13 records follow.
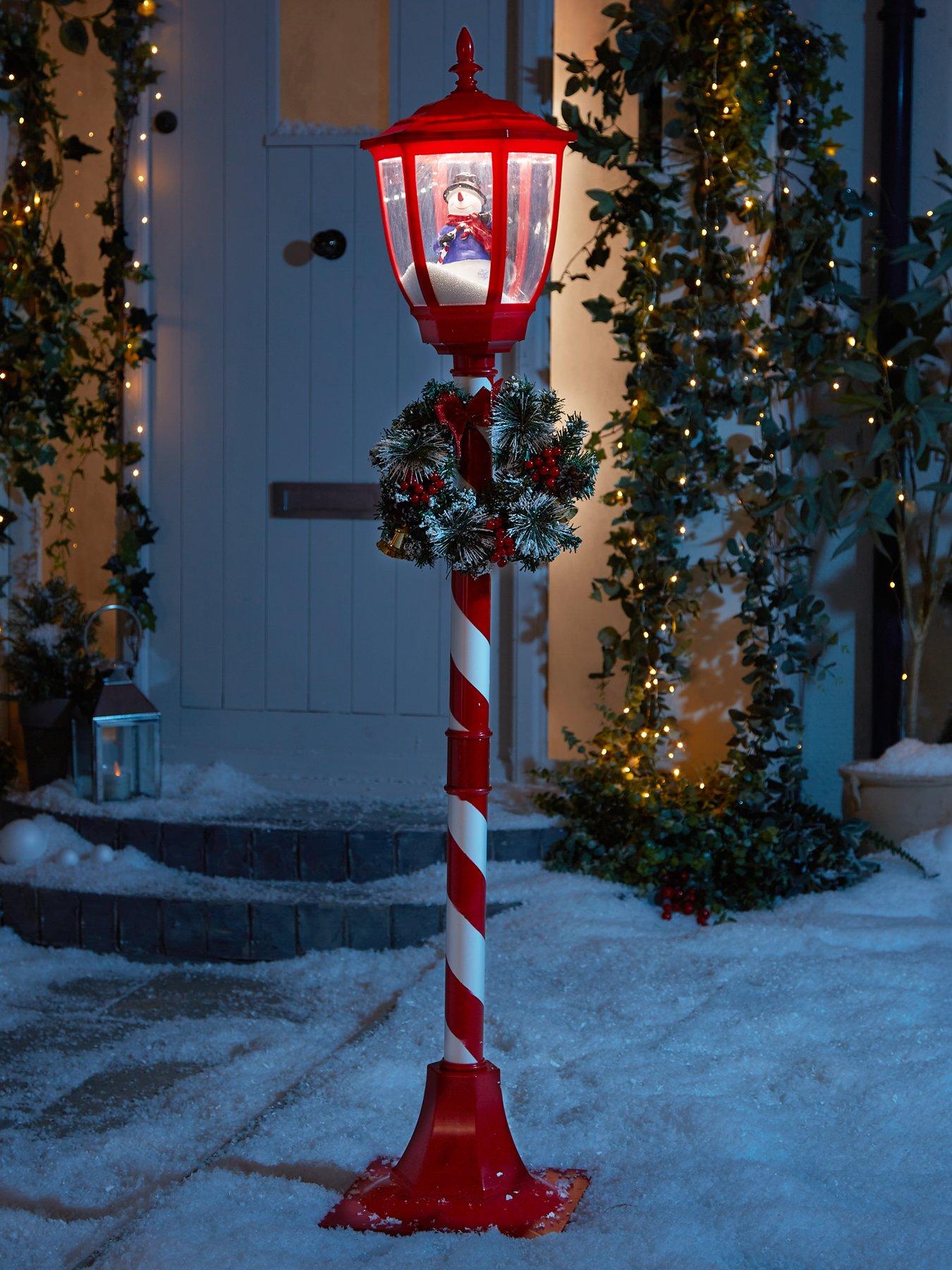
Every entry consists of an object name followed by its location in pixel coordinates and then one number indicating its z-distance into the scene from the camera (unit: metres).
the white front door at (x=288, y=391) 5.21
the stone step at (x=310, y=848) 4.55
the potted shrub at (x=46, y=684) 5.07
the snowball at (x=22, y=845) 4.58
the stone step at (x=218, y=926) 4.22
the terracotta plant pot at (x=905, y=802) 4.71
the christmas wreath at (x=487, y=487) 2.57
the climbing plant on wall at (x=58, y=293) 5.28
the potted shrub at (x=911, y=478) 4.66
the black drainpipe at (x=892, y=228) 5.03
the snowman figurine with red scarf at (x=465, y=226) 2.45
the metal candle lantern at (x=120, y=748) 4.79
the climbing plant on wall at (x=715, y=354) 4.73
